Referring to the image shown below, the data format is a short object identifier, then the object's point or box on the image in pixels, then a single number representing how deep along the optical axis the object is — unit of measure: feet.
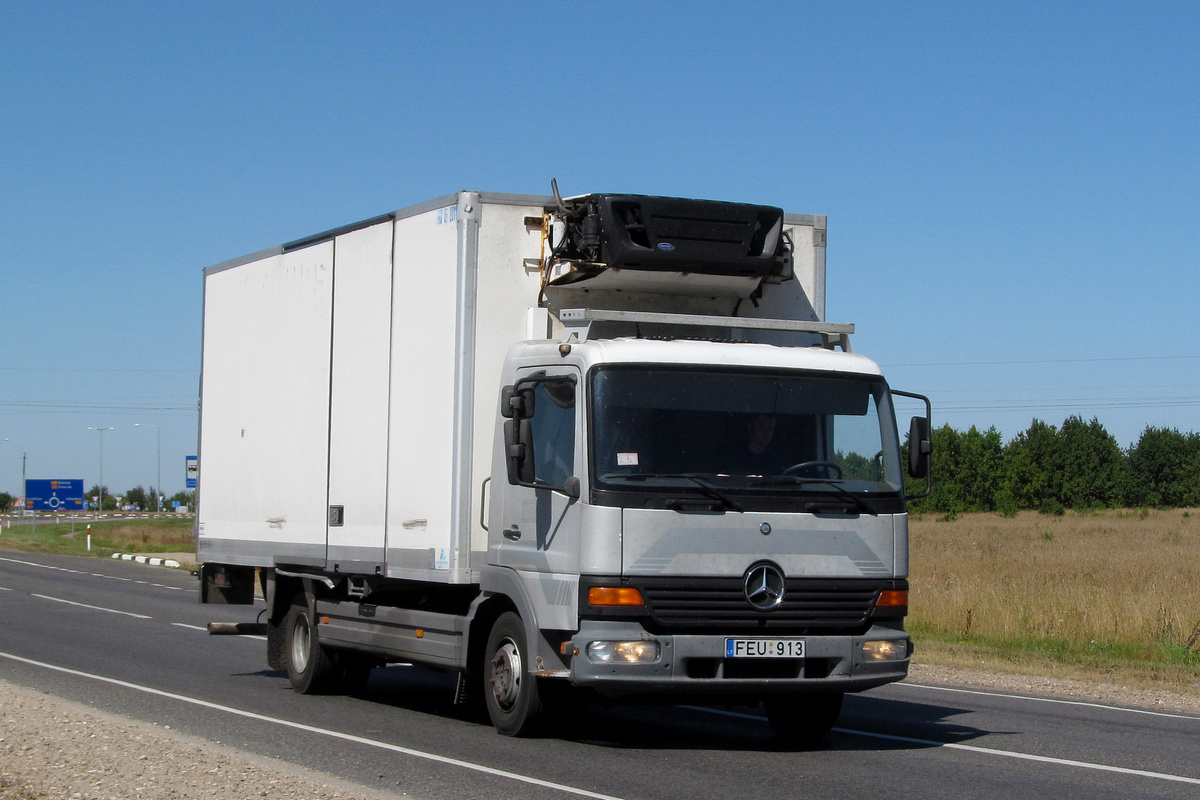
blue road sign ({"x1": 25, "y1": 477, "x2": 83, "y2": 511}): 216.33
